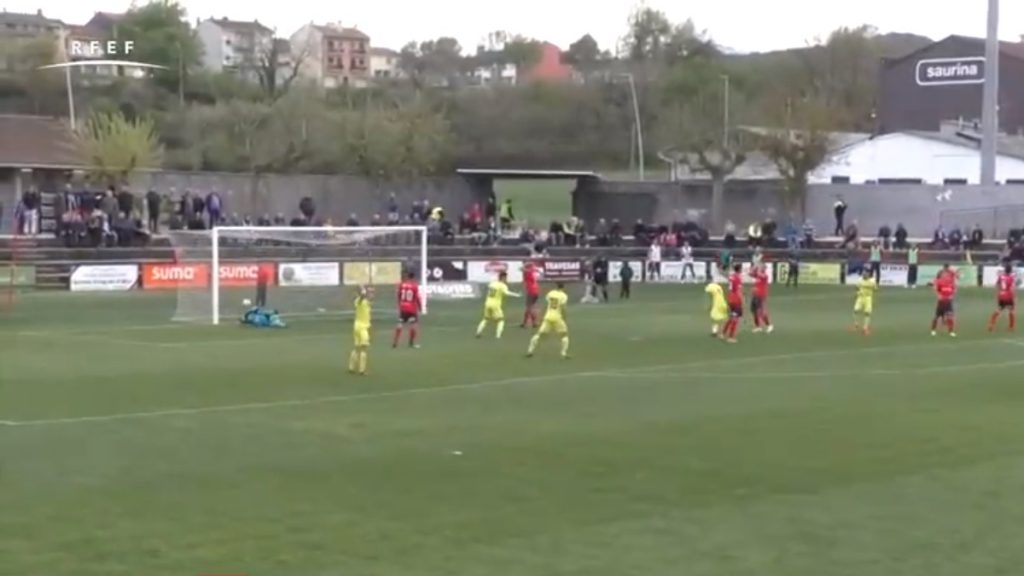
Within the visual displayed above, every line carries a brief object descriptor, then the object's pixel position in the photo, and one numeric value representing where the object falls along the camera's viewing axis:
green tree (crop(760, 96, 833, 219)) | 74.25
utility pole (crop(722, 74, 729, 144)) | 76.19
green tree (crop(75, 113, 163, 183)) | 67.50
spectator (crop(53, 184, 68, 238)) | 53.37
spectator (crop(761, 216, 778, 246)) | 64.88
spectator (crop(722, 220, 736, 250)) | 63.56
